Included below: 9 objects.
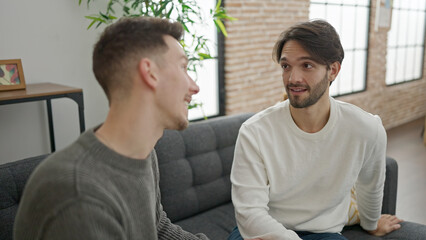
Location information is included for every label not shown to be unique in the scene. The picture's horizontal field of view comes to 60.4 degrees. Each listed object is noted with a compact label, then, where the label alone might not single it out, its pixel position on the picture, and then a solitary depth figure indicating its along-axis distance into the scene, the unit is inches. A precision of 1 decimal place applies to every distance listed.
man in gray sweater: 29.9
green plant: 97.4
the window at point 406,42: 243.0
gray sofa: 76.0
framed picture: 82.9
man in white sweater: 61.0
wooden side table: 77.4
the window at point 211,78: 136.0
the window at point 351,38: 202.5
